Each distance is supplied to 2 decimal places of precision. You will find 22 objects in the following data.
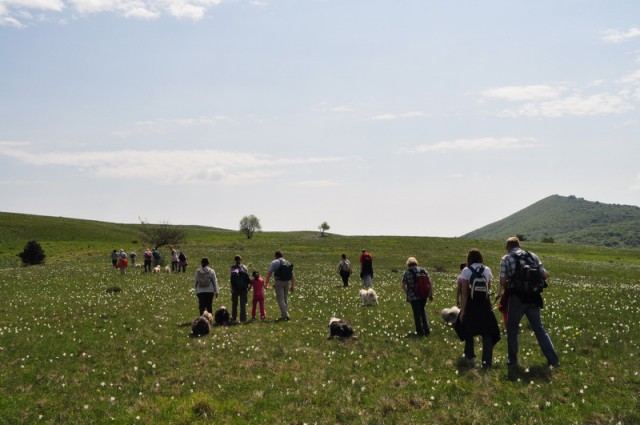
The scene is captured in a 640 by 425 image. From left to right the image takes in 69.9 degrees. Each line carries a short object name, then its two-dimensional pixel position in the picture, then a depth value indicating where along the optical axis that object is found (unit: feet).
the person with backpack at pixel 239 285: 60.59
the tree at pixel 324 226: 536.13
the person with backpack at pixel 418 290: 48.73
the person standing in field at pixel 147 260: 141.42
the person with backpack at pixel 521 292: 35.22
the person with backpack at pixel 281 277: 60.85
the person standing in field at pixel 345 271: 100.68
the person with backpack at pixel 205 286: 59.00
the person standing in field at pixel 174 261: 145.06
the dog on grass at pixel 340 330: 50.55
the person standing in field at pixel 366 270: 93.40
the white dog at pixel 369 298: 73.72
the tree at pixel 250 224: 451.53
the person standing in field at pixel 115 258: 150.28
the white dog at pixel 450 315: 55.67
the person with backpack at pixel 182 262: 142.51
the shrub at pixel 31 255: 195.83
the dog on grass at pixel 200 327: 52.80
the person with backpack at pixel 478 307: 36.55
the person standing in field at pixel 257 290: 63.57
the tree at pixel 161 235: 273.58
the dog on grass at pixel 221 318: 59.77
